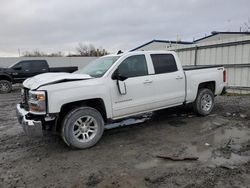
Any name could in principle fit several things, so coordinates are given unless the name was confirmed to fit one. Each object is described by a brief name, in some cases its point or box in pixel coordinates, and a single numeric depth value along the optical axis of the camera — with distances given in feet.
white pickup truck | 11.44
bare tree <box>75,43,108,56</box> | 130.76
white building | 27.91
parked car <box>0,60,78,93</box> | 38.18
